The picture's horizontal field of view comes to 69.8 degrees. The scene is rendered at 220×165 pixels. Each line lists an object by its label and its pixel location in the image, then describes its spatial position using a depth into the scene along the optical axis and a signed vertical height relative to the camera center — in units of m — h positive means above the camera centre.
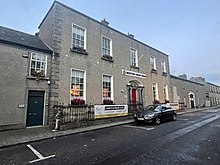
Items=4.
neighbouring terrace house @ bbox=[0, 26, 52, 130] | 9.59 +1.26
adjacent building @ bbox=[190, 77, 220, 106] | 42.86 +2.00
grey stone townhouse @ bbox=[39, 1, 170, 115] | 12.00 +3.55
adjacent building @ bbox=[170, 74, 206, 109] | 26.60 +1.33
